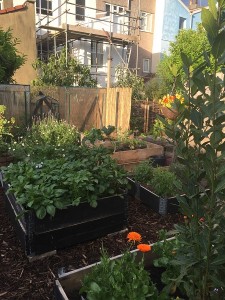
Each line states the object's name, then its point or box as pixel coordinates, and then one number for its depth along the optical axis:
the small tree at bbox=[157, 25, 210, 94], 13.21
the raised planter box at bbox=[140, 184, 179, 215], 3.84
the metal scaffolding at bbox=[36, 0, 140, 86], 13.73
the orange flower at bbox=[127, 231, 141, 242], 1.87
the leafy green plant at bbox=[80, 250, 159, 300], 1.54
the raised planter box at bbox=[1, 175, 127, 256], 2.70
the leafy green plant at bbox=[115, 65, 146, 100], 12.87
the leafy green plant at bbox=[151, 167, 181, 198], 3.95
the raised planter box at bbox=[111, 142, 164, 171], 5.79
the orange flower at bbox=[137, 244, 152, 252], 1.77
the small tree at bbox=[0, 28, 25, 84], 7.35
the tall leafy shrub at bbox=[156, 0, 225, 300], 1.08
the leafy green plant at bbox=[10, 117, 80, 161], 4.19
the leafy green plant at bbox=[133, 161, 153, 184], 4.50
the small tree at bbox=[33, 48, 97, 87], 11.56
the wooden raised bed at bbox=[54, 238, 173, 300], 1.84
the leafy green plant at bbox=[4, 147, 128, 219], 2.66
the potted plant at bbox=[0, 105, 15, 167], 5.25
